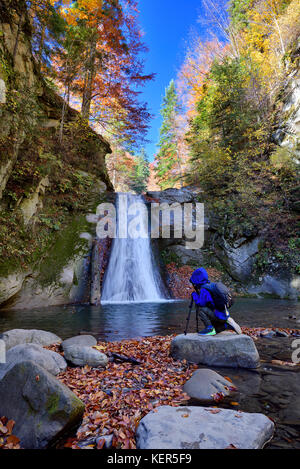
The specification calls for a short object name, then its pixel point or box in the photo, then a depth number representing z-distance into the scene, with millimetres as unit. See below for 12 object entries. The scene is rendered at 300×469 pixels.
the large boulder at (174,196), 17234
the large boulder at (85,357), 4172
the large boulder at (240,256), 14156
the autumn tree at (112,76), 15273
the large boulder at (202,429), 2100
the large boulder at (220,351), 4223
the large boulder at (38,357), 3420
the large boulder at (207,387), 3176
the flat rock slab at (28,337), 4723
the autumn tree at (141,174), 42156
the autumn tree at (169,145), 34906
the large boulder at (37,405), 2195
